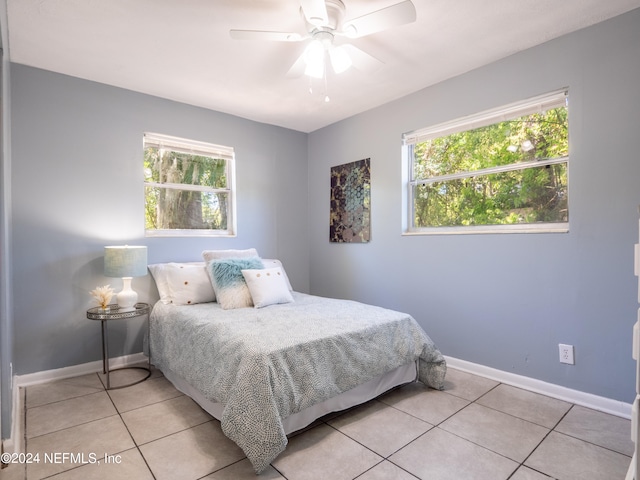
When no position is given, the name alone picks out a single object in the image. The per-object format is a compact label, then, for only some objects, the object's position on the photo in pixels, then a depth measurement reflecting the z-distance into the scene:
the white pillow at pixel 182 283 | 2.87
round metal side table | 2.50
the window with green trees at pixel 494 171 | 2.44
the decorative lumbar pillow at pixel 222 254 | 3.22
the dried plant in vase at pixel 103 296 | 2.60
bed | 1.65
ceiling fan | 1.72
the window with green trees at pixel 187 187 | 3.26
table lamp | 2.62
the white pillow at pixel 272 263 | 3.26
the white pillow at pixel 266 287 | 2.73
